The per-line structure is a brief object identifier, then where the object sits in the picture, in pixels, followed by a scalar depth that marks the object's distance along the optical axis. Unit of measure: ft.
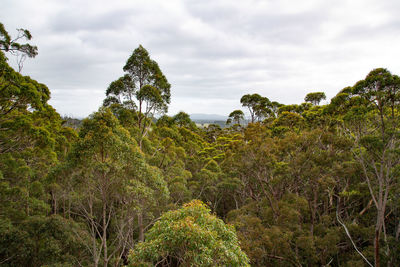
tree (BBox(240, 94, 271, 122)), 92.43
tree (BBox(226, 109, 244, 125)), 125.29
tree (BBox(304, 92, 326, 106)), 72.13
